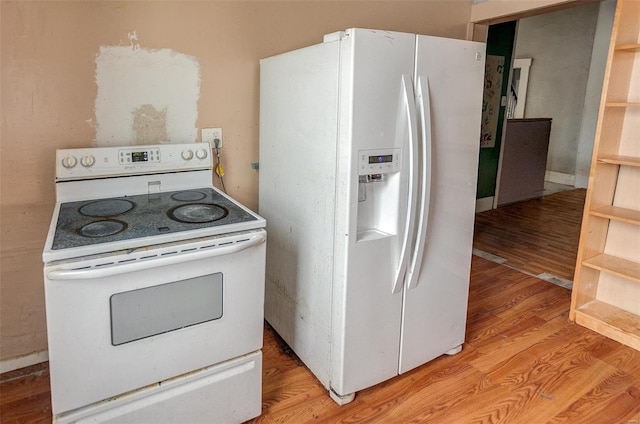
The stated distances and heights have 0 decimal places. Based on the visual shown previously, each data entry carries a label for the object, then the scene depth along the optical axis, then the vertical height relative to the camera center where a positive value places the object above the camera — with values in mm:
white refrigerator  1746 -324
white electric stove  1382 -642
